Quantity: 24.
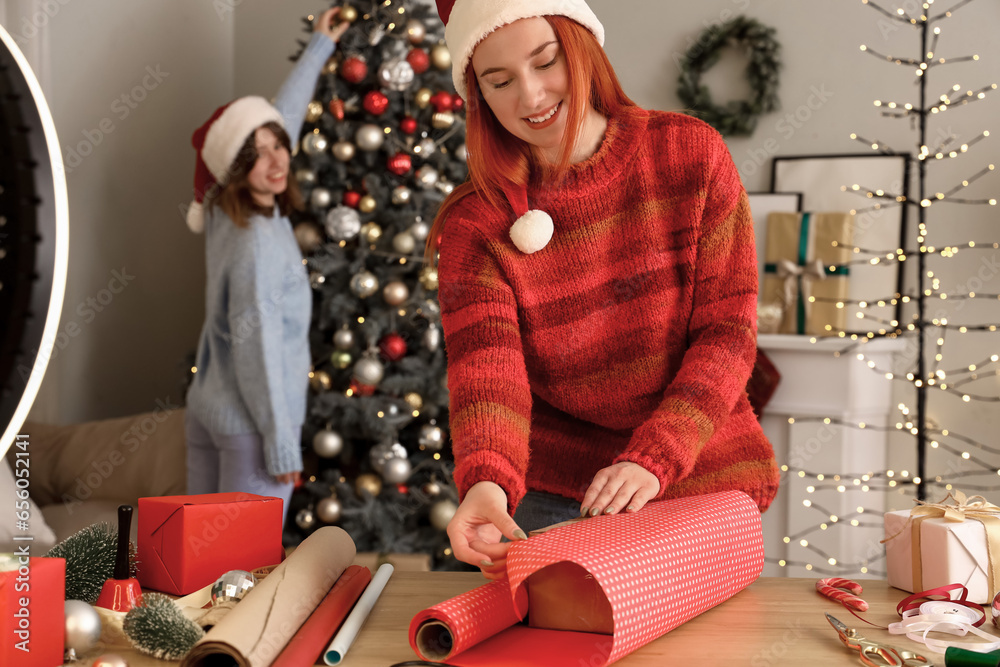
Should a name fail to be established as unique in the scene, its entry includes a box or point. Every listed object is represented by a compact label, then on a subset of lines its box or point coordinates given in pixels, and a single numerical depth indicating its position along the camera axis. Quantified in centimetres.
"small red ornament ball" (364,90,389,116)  284
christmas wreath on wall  324
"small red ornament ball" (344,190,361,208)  290
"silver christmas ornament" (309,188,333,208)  287
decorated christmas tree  282
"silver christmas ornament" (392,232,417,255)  283
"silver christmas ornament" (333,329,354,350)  283
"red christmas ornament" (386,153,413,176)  285
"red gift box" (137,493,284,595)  80
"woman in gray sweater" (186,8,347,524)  240
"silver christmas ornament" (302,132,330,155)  288
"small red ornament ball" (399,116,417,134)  285
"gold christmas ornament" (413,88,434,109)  286
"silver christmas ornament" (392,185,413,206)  286
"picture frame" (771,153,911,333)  313
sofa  276
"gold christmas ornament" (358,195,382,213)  287
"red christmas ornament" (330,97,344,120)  289
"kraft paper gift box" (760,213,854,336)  317
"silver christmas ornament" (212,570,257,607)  72
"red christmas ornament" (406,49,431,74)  287
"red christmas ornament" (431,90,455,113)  286
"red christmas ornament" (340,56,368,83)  286
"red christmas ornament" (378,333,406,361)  284
